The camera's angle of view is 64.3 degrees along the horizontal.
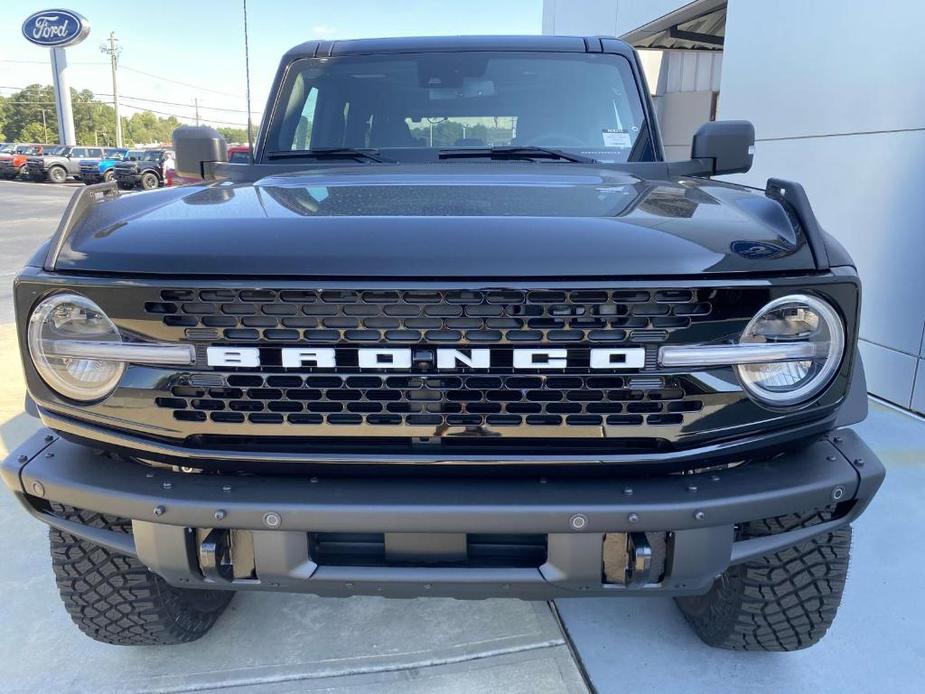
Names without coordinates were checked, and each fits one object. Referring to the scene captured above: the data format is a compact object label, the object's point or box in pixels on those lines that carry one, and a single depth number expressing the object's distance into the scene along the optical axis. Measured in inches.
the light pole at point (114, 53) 2282.5
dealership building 185.6
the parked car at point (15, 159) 1239.5
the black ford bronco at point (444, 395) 62.6
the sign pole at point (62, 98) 1288.1
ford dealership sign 1283.2
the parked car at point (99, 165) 1186.7
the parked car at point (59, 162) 1224.8
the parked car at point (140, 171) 1110.4
